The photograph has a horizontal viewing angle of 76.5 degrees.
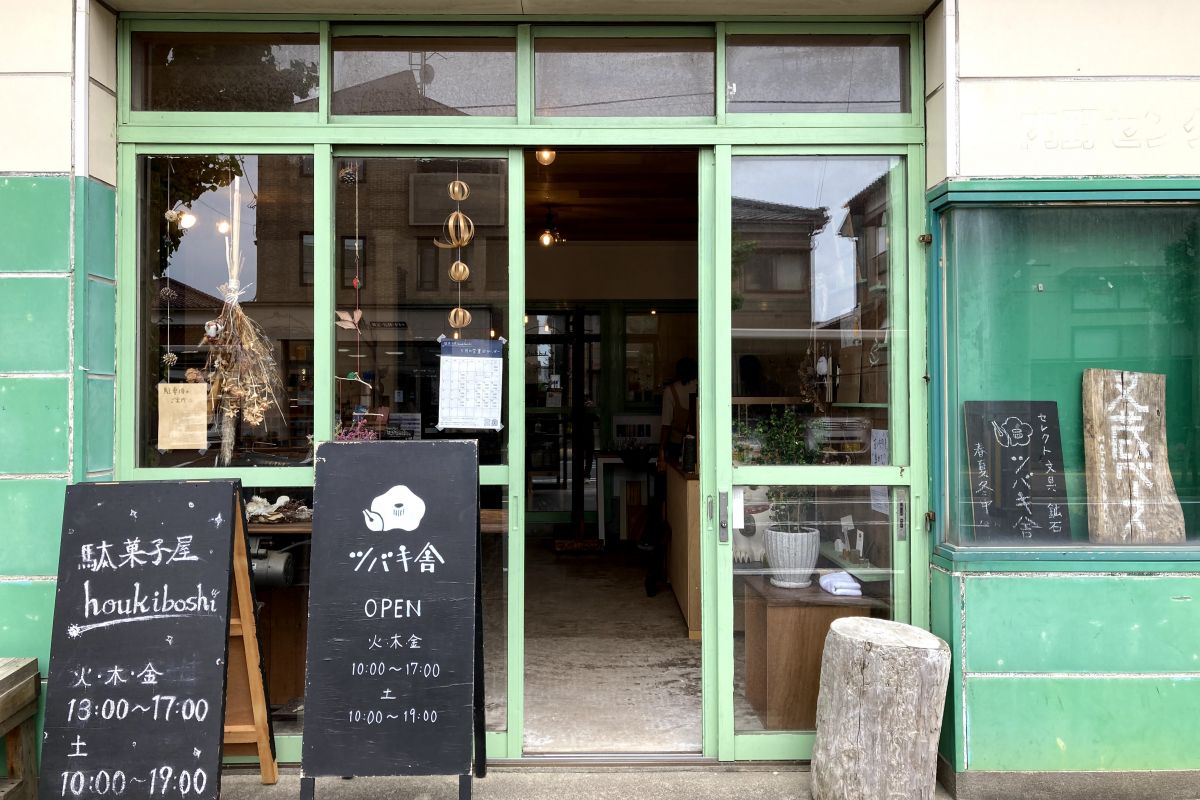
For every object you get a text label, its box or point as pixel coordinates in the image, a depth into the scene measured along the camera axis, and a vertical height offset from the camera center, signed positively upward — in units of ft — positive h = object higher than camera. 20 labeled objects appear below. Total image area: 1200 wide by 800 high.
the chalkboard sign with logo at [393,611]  8.21 -2.22
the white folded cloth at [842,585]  10.24 -2.39
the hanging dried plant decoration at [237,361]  10.23 +0.67
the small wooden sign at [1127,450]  9.71 -0.55
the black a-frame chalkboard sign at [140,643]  7.99 -2.51
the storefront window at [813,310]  10.19 +1.34
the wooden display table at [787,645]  10.08 -3.17
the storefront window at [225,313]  10.11 +1.32
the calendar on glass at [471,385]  10.28 +0.33
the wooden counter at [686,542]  15.25 -2.83
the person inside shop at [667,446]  18.90 -0.97
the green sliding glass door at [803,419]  10.02 -0.14
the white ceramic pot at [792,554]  10.26 -1.97
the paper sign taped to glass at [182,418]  10.07 -0.10
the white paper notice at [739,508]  10.03 -1.32
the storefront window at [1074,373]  9.65 +0.45
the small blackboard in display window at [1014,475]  9.57 -0.85
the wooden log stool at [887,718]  8.46 -3.49
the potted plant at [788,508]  10.18 -1.33
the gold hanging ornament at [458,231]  10.36 +2.44
